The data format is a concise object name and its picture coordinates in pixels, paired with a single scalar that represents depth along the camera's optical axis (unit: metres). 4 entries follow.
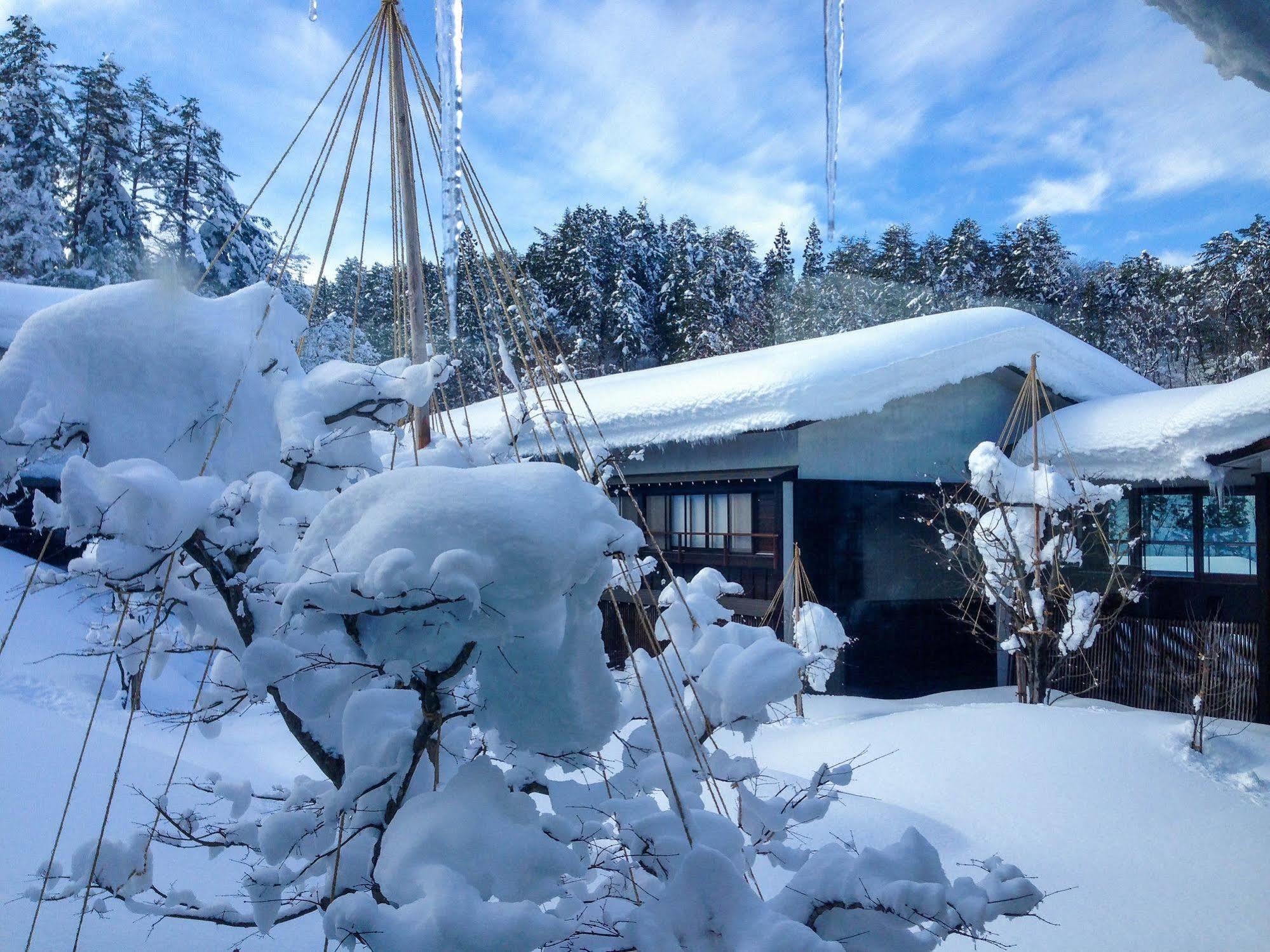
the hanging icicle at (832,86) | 1.56
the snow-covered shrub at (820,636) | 5.60
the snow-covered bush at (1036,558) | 5.48
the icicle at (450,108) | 1.64
